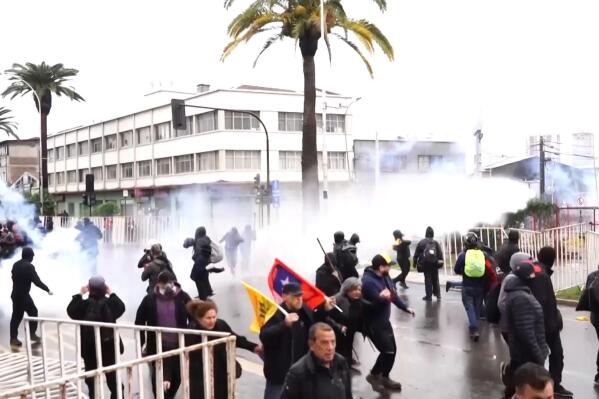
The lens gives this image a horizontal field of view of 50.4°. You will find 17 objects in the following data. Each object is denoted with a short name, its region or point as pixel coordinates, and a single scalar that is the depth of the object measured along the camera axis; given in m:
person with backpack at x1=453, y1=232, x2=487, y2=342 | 9.73
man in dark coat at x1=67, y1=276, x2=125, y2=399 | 6.32
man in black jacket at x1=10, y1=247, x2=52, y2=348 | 9.46
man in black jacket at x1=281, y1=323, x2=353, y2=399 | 4.06
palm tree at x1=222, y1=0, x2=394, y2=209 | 20.44
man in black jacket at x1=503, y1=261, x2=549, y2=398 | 6.04
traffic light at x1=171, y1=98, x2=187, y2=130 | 21.61
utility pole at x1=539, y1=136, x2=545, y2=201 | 43.29
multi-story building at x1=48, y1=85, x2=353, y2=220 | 47.69
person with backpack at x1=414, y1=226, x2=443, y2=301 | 13.19
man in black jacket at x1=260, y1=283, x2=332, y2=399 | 5.21
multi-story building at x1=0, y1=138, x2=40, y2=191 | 79.50
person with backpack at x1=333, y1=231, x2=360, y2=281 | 10.68
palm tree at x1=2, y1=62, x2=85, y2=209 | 41.59
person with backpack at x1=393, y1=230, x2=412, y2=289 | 14.74
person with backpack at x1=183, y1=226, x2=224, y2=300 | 11.84
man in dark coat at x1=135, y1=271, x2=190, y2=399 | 6.53
